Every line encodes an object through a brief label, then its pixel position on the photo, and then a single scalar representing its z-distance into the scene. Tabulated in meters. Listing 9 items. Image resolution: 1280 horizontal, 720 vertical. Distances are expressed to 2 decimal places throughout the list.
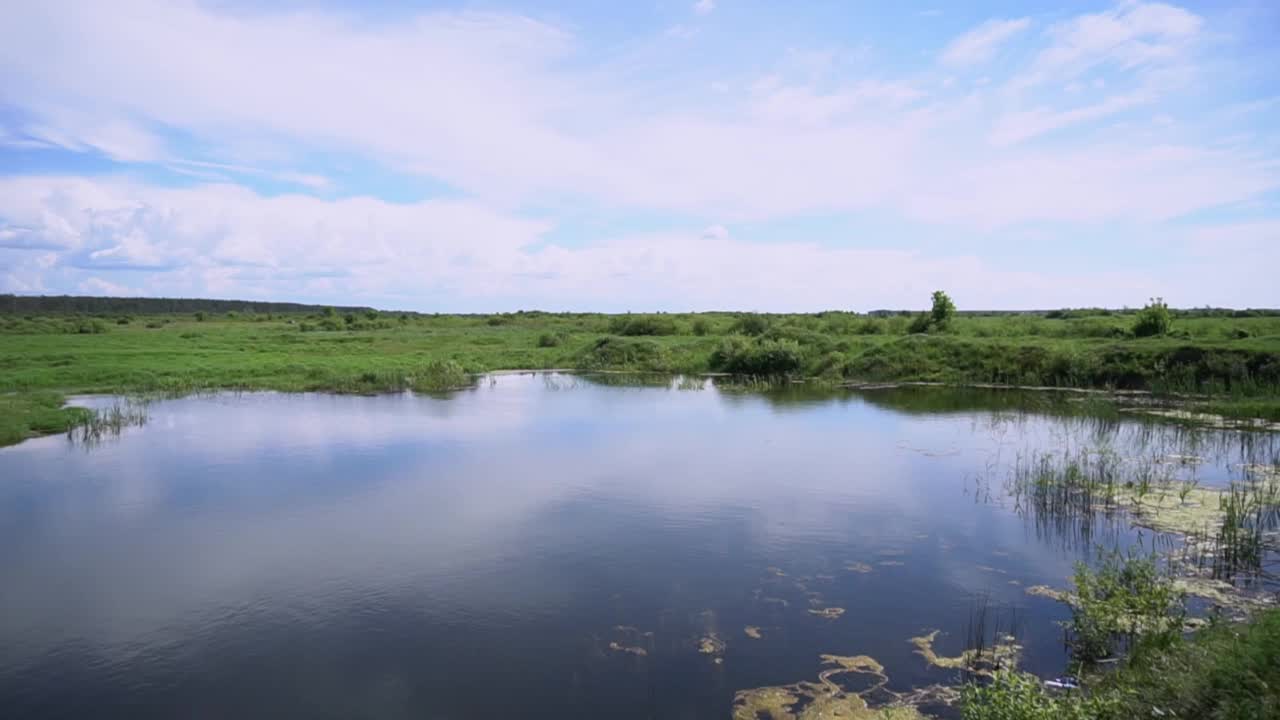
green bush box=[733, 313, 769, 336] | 43.78
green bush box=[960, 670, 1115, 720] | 5.38
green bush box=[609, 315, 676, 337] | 49.75
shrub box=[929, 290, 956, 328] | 41.44
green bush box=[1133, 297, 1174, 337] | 29.45
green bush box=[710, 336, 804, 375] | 32.44
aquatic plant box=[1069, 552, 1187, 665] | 7.35
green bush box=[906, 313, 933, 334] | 41.08
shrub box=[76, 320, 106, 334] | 47.58
